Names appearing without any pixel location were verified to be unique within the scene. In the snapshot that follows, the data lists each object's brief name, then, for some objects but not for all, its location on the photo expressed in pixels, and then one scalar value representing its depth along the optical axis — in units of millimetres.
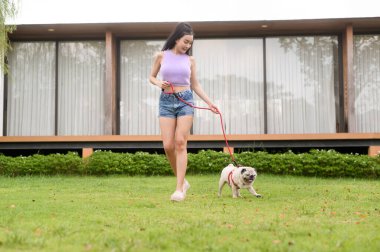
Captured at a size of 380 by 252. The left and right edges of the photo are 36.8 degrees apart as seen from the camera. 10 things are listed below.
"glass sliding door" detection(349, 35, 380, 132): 13758
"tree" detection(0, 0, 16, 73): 10995
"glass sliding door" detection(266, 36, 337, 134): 13797
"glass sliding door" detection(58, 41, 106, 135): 13984
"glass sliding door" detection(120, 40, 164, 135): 13961
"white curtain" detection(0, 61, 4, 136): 13828
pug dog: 6184
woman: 5898
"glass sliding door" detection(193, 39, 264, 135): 13883
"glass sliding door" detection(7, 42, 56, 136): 14000
